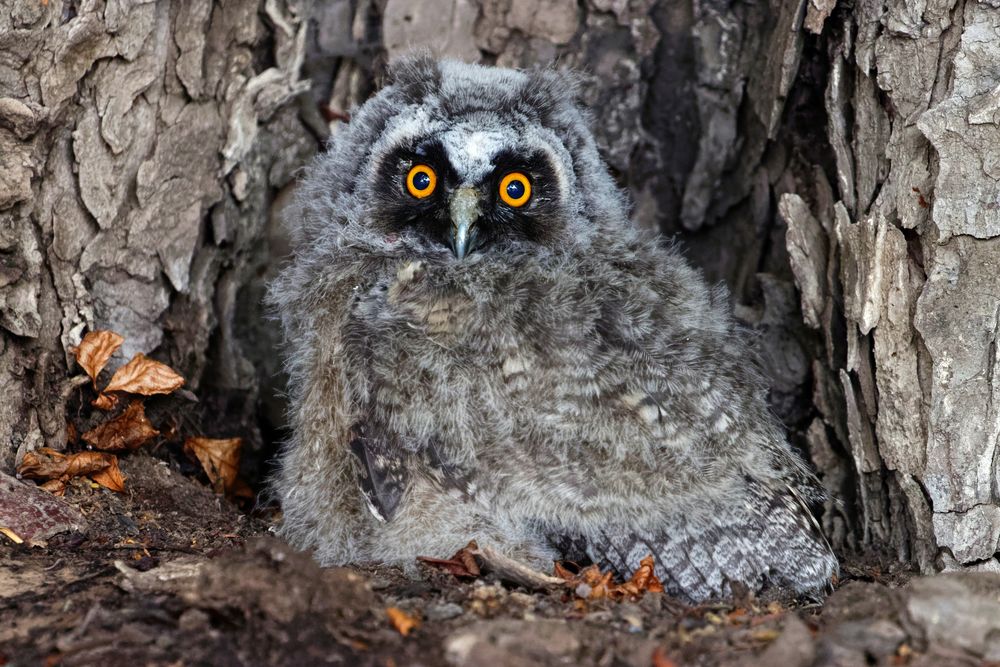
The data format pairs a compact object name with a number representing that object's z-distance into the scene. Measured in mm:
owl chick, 2852
